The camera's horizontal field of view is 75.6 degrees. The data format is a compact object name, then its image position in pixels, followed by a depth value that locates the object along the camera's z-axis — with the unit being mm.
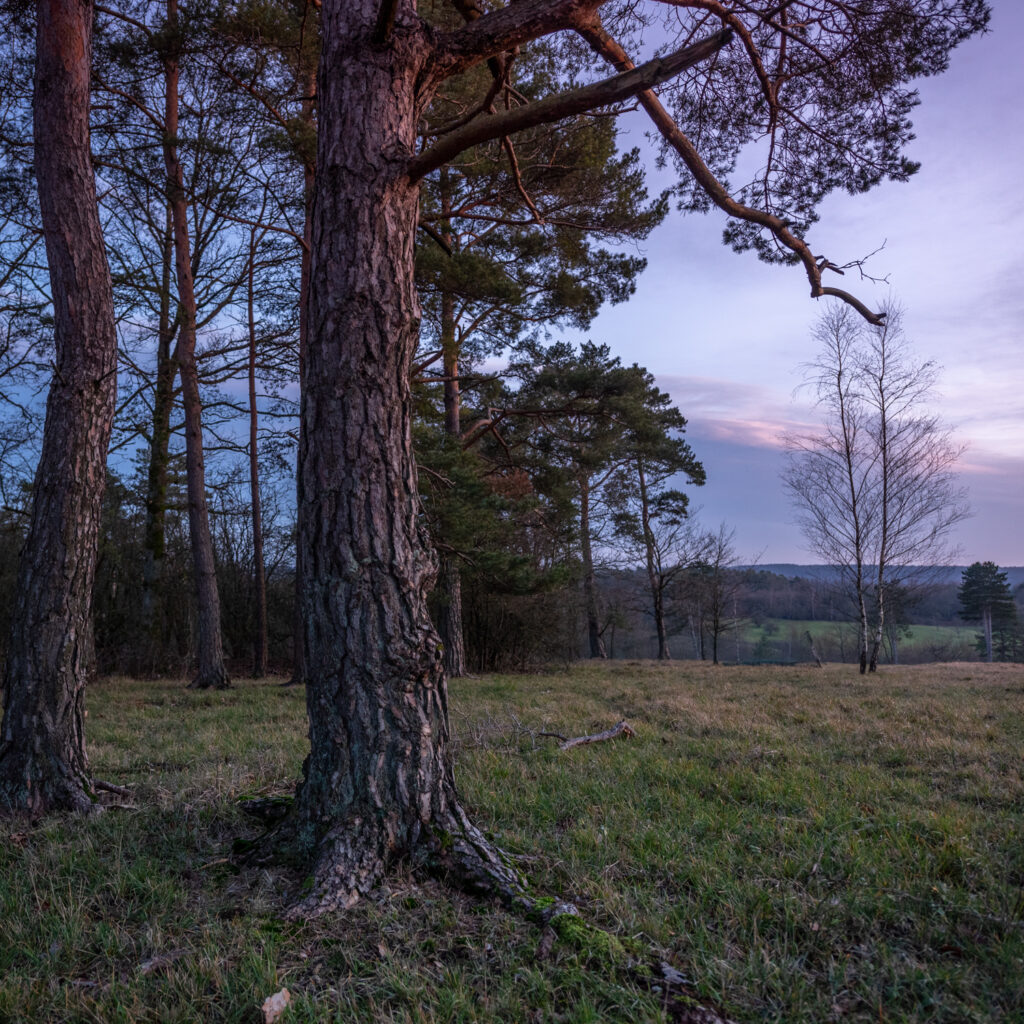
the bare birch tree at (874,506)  16406
